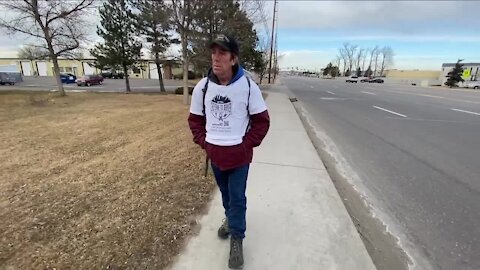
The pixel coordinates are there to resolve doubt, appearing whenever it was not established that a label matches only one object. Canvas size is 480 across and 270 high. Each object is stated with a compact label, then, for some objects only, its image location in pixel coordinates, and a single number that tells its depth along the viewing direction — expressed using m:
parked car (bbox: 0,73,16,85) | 37.47
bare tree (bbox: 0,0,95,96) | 17.12
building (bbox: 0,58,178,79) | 62.97
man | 2.11
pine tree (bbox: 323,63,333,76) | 113.38
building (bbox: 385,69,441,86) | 59.34
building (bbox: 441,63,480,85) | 49.83
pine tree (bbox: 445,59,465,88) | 47.00
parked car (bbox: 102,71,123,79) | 57.91
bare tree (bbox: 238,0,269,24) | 15.92
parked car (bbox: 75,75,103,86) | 37.56
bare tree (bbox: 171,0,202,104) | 12.30
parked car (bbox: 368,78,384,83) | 66.49
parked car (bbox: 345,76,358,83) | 63.09
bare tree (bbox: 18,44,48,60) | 19.53
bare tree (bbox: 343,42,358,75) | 113.00
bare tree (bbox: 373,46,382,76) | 102.89
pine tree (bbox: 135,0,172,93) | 18.06
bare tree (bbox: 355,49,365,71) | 109.59
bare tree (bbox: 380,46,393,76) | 103.40
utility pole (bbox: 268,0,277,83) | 33.69
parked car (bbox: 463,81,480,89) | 41.28
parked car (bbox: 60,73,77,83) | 45.09
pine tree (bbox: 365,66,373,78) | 98.04
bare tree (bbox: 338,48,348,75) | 115.88
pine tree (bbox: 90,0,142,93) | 22.66
